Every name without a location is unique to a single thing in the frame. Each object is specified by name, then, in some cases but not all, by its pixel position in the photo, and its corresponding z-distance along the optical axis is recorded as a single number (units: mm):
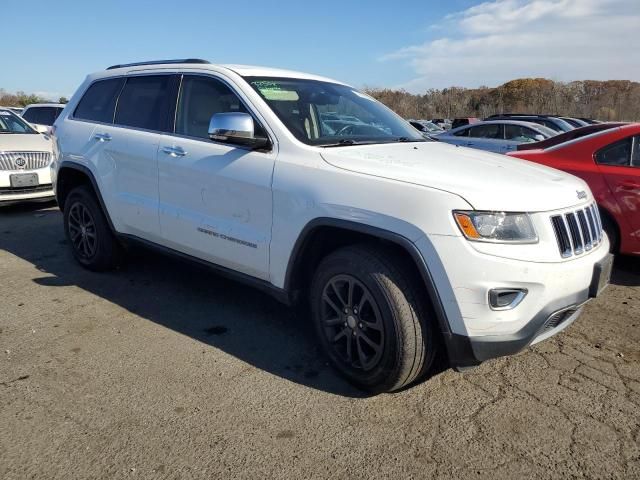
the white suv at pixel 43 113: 13969
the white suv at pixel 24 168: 7609
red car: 4664
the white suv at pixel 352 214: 2539
